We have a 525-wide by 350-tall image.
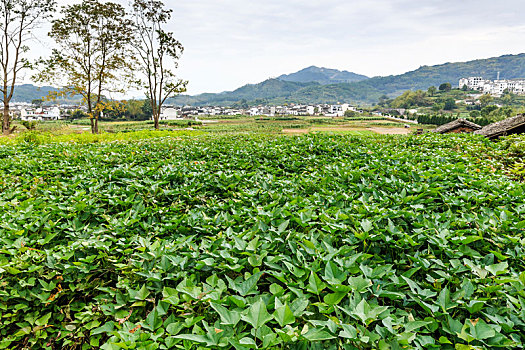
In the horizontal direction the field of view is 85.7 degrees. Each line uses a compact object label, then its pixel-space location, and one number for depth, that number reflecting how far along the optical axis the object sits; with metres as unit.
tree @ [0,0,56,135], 20.61
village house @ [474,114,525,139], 9.28
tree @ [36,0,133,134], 22.86
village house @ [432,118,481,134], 18.02
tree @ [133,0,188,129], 26.59
